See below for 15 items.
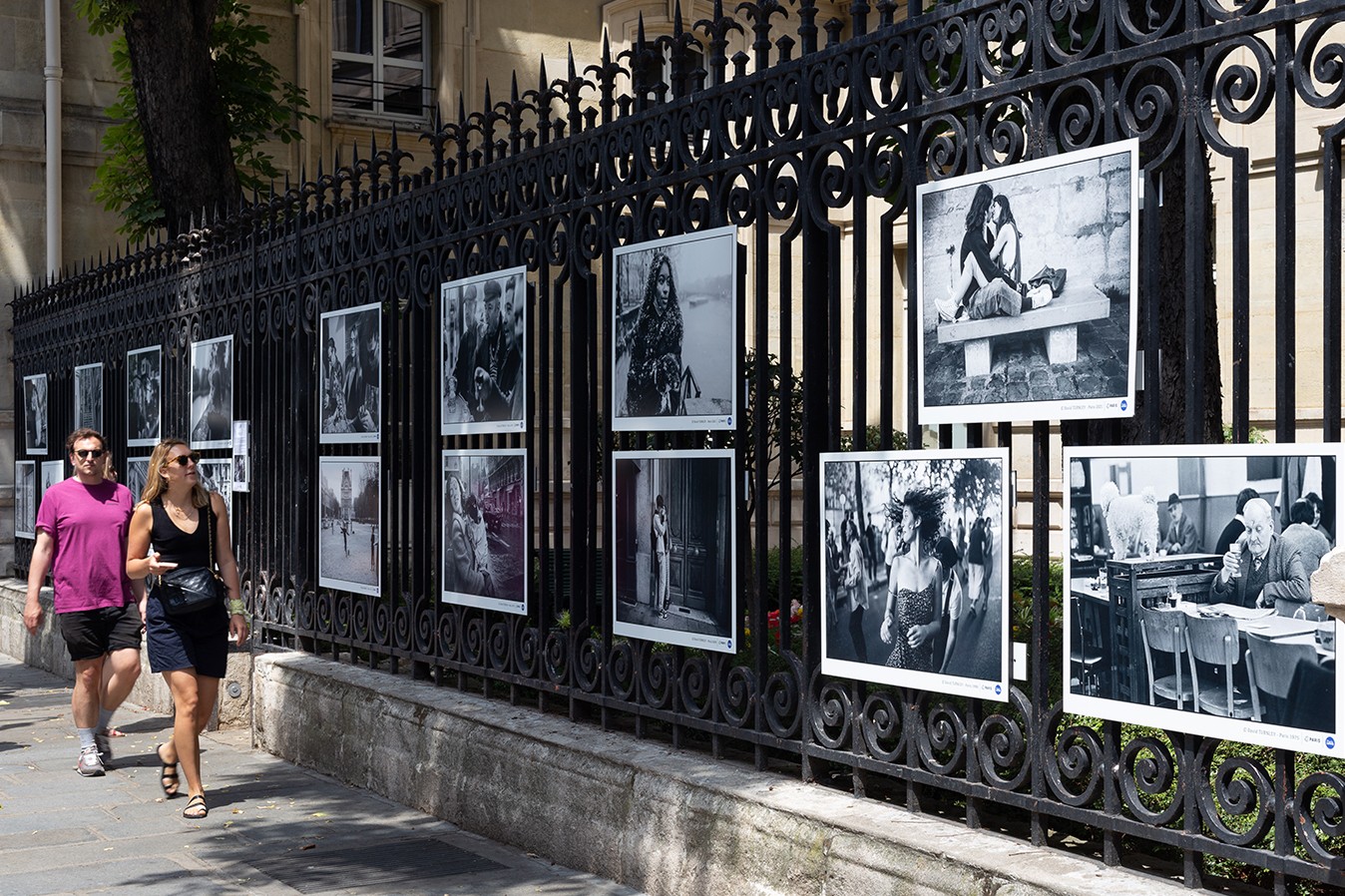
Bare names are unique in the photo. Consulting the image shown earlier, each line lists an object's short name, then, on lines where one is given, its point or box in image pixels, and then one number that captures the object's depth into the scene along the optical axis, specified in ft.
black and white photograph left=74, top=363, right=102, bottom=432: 45.70
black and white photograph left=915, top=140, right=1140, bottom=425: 14.67
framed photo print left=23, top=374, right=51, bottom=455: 51.67
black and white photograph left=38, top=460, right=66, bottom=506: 49.55
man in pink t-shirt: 31.07
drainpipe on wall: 57.98
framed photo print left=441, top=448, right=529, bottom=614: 24.80
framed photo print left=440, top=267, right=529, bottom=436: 24.93
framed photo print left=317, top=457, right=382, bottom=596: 29.43
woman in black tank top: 26.43
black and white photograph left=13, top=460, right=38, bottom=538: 52.39
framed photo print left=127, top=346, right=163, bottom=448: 41.01
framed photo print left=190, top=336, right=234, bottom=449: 36.01
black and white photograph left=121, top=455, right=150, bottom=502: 41.91
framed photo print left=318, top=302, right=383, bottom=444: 29.35
